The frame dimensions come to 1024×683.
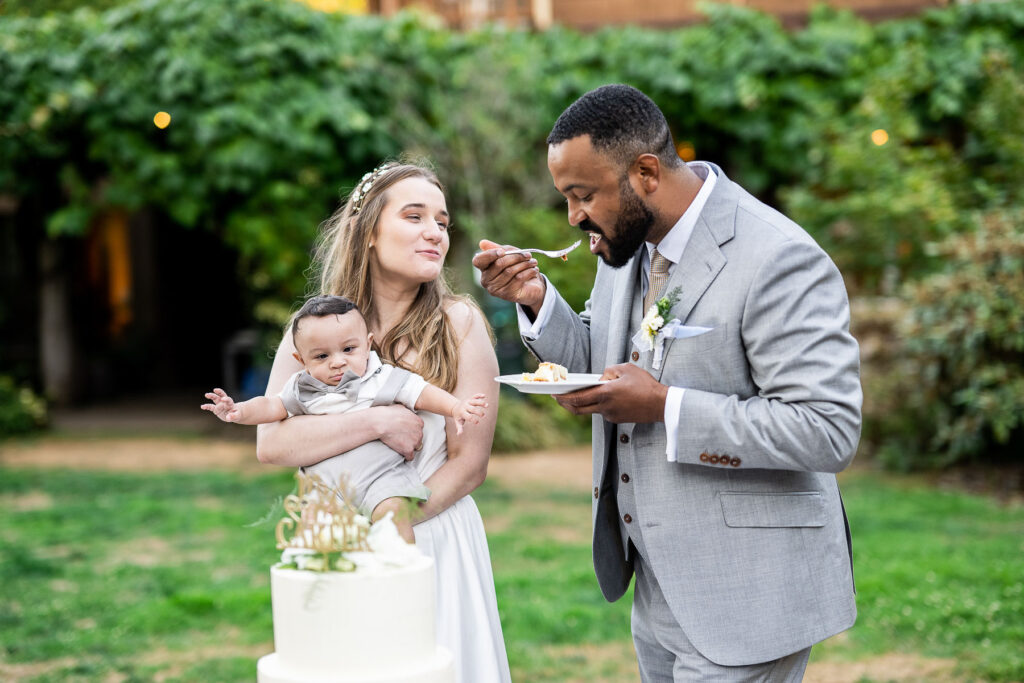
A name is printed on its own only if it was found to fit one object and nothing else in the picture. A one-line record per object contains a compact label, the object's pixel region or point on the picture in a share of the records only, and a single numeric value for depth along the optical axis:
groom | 2.36
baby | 2.62
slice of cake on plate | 2.51
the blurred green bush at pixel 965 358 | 8.31
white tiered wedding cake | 2.09
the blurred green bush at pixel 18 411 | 12.21
